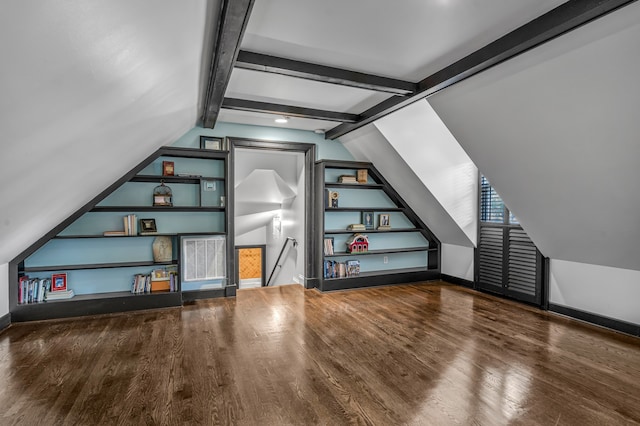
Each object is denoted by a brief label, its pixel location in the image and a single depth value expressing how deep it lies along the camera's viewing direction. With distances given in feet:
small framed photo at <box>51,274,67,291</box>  12.96
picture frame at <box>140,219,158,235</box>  14.19
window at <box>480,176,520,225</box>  15.62
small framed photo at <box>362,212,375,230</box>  18.37
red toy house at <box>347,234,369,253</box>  17.75
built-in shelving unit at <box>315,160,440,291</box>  17.13
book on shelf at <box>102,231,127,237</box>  13.37
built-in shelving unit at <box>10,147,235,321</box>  12.89
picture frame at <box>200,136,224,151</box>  15.28
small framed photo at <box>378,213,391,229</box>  18.47
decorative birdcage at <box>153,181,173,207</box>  14.30
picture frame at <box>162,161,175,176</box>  14.52
